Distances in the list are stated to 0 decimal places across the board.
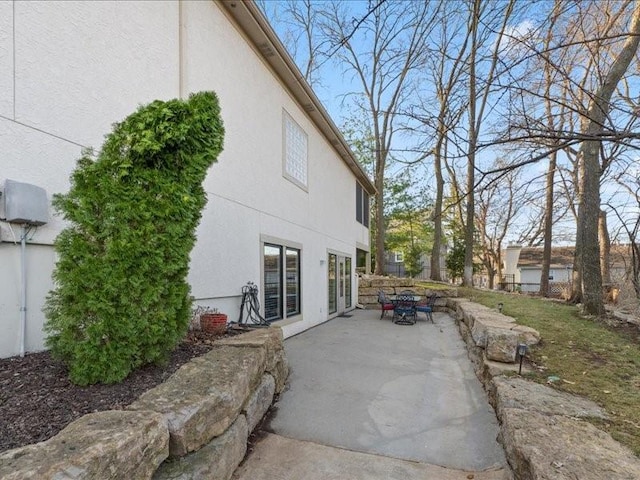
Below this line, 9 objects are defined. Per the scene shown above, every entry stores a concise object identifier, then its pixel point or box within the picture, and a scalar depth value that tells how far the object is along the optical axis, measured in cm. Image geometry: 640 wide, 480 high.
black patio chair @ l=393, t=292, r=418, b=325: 1022
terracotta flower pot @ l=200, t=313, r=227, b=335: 454
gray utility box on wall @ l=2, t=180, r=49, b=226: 279
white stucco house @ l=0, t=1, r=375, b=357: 296
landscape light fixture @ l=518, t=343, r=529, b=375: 387
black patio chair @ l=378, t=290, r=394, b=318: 1107
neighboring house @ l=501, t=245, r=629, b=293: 2623
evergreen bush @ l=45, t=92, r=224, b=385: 258
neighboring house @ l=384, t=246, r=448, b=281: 2294
